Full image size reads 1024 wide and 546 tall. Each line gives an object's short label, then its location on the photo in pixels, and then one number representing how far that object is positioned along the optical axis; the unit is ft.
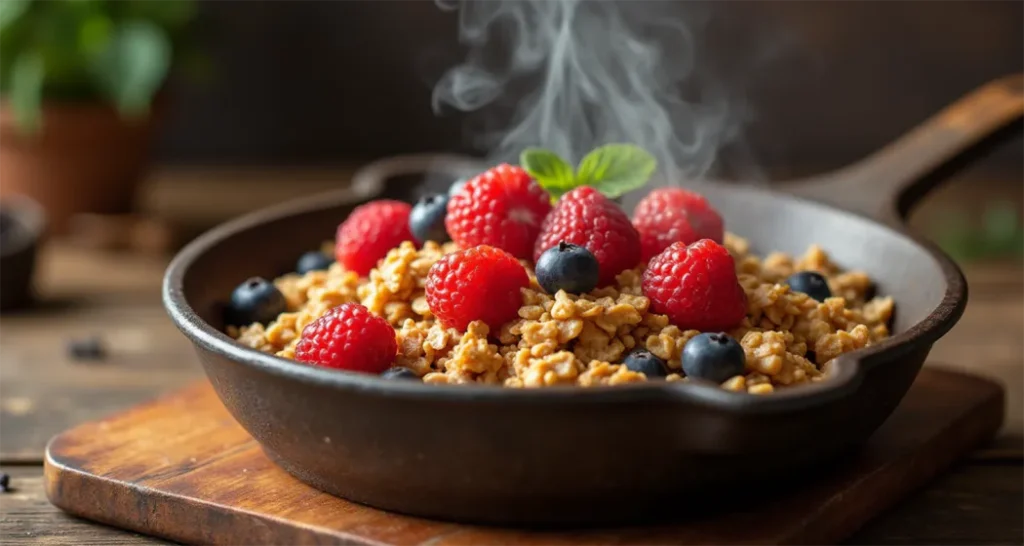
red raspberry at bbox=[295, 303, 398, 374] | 1.49
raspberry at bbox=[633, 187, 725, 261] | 1.65
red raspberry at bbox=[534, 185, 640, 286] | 1.57
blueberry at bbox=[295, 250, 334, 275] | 1.79
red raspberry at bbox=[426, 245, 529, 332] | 1.51
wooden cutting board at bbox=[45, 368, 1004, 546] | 1.45
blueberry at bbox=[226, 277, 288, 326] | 1.66
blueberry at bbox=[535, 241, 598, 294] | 1.52
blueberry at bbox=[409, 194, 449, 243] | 1.69
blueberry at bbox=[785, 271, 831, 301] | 1.65
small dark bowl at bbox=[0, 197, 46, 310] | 2.16
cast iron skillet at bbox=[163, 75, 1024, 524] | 1.35
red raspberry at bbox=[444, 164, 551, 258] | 1.61
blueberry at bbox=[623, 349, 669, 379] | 1.47
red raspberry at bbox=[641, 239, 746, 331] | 1.51
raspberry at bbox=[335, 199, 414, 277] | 1.70
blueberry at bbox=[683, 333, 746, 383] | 1.46
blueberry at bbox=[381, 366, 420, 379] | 1.46
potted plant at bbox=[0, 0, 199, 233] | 2.37
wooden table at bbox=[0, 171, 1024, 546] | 1.56
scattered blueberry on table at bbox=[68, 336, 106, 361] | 2.01
